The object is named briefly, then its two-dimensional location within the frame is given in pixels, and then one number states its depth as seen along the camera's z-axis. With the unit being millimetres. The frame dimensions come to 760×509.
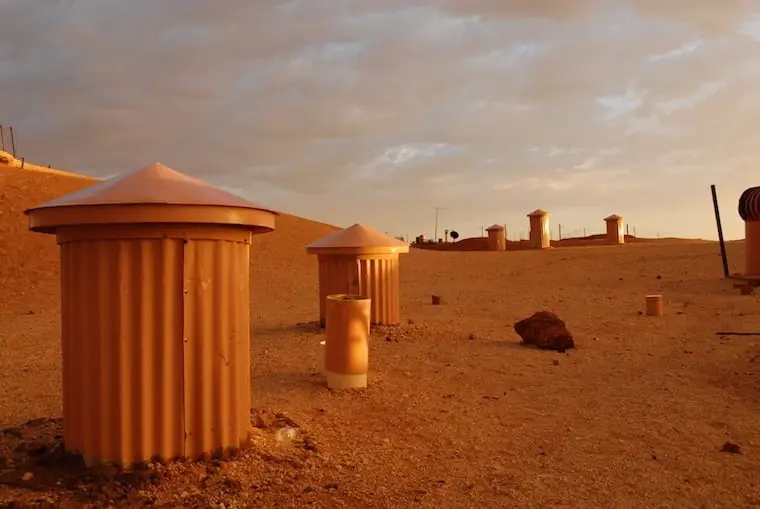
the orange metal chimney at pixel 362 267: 11125
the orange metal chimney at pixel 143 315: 4086
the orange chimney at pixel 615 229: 40750
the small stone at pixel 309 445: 4977
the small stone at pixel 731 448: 5014
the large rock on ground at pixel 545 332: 9773
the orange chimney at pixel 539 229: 38625
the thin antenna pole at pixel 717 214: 19438
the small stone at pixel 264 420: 5371
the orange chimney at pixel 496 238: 39188
